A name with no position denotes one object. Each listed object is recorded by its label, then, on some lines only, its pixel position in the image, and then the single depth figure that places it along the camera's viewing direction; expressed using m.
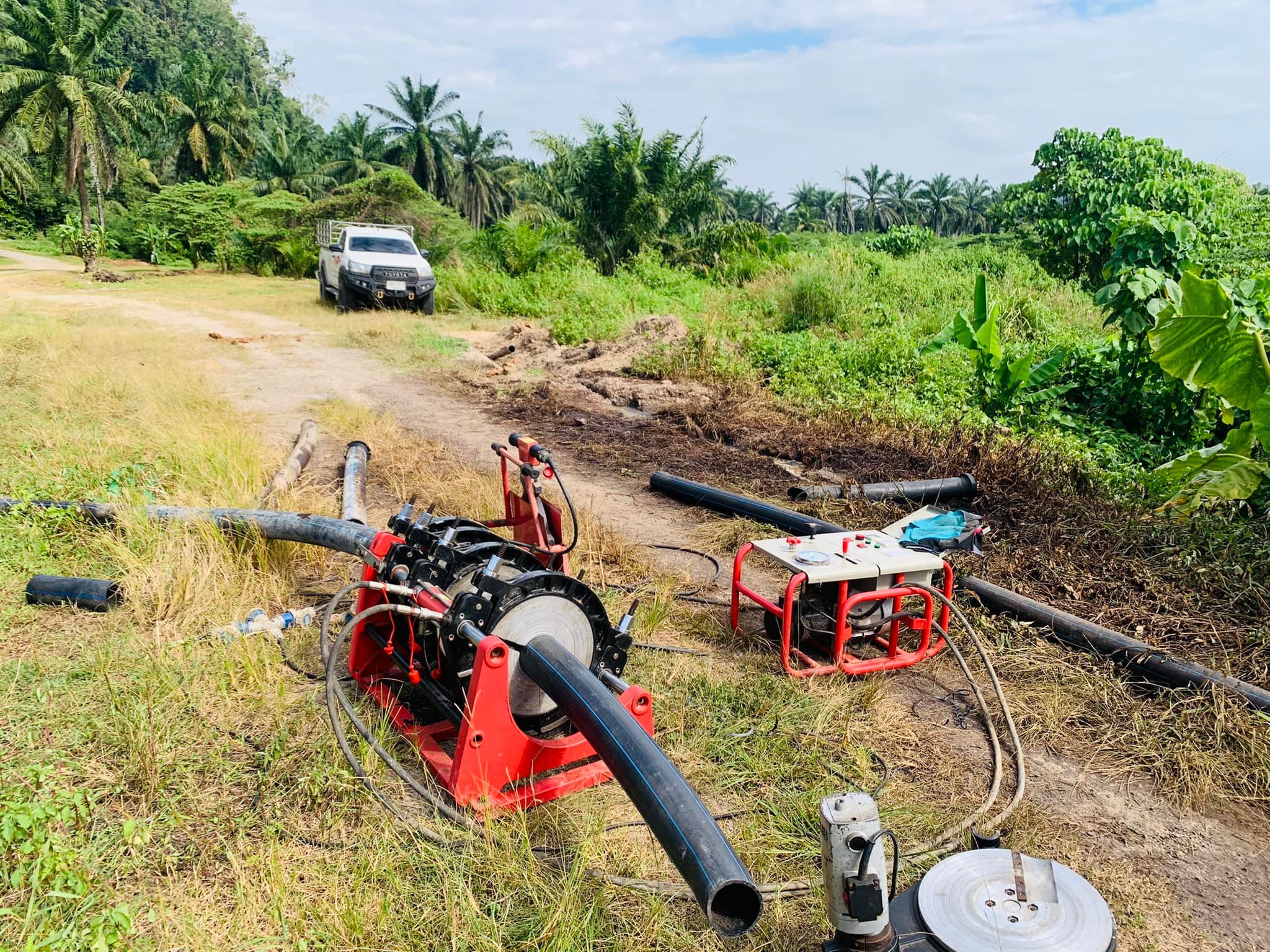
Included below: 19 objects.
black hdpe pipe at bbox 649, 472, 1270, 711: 3.64
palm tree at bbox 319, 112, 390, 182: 42.34
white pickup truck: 16.80
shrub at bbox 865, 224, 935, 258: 24.44
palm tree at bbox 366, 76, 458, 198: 46.25
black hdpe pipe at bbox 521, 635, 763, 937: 2.02
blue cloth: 5.07
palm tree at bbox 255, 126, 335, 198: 39.69
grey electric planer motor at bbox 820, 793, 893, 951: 2.08
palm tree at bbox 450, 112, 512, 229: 49.25
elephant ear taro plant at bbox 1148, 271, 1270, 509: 4.45
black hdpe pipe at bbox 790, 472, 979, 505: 6.10
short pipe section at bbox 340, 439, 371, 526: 5.30
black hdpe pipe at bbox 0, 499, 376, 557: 3.97
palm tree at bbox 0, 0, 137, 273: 29.89
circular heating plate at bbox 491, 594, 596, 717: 2.92
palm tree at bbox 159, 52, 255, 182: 41.75
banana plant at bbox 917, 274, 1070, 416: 8.53
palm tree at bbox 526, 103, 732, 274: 20.98
